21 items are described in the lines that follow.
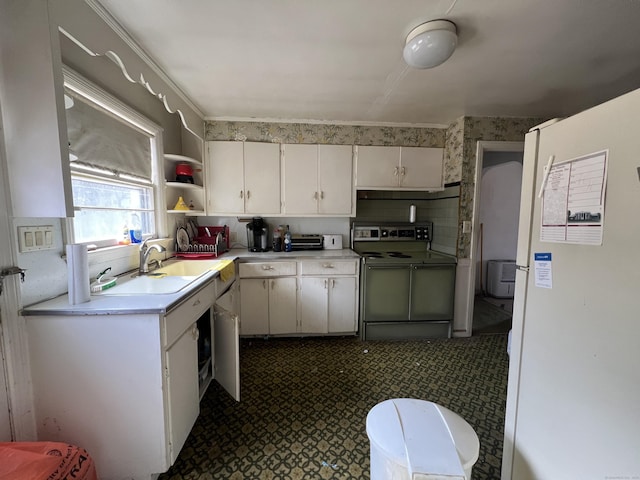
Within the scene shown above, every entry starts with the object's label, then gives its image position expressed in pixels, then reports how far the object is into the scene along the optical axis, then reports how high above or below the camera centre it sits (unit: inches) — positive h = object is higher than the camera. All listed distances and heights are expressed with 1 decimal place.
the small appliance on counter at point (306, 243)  115.4 -10.8
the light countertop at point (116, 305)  43.1 -15.6
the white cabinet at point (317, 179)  106.2 +17.3
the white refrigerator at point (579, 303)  27.6 -10.6
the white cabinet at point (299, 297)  100.4 -31.4
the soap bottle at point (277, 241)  111.7 -9.7
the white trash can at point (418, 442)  33.0 -31.6
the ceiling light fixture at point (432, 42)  51.1 +37.4
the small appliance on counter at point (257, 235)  110.2 -6.9
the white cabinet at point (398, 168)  108.4 +22.9
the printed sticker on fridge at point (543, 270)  36.4 -7.2
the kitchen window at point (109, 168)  56.1 +13.6
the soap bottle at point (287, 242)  111.0 -10.0
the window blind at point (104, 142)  55.6 +19.8
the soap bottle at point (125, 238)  70.9 -5.7
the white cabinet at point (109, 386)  44.0 -30.1
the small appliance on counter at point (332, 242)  118.2 -10.5
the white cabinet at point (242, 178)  104.0 +17.4
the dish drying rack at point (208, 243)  94.9 -10.2
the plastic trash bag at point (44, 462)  30.7 -31.7
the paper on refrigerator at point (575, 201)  30.3 +2.7
